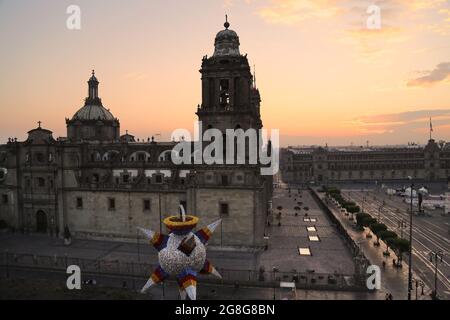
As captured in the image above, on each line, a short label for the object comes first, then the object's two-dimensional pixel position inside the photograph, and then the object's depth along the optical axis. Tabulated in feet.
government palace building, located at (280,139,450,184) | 504.43
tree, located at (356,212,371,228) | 201.26
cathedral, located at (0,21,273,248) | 161.38
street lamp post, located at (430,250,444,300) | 150.10
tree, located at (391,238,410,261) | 148.87
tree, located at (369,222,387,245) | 176.69
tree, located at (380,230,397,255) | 160.97
